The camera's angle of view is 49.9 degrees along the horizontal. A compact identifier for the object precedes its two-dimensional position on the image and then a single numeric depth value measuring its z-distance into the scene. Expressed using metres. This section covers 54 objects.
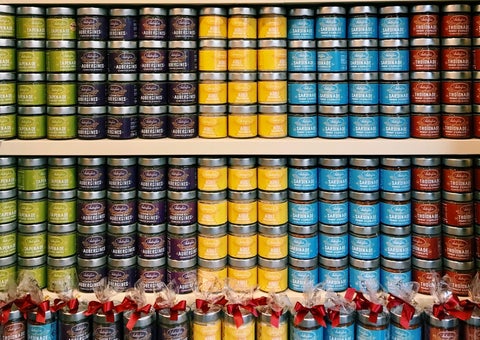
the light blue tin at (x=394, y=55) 1.42
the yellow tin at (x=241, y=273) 1.49
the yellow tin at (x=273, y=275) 1.49
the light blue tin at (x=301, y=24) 1.44
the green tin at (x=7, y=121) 1.43
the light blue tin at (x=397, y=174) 1.45
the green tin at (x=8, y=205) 1.44
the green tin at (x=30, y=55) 1.42
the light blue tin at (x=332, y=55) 1.44
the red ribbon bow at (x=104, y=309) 1.36
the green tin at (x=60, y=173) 1.46
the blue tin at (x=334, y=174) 1.47
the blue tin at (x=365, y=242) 1.47
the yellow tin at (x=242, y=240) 1.48
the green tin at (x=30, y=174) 1.45
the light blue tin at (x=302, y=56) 1.44
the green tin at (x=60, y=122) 1.44
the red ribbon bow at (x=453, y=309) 1.32
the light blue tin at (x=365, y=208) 1.46
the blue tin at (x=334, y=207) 1.47
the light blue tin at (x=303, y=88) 1.45
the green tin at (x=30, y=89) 1.44
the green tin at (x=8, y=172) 1.44
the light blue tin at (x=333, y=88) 1.45
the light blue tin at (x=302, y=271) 1.49
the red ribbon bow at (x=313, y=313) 1.35
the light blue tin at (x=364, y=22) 1.42
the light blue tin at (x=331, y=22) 1.43
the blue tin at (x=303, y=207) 1.48
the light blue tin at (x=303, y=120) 1.46
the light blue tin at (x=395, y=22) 1.42
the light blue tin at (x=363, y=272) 1.48
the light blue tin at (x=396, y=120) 1.44
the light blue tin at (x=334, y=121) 1.45
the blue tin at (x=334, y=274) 1.49
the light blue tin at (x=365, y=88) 1.44
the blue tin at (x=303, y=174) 1.47
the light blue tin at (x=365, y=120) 1.45
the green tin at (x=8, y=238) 1.45
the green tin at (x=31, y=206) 1.46
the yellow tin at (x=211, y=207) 1.47
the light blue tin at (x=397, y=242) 1.47
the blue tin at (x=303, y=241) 1.48
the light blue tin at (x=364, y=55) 1.43
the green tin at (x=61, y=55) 1.42
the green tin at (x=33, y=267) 1.47
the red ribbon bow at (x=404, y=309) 1.33
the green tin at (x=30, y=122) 1.44
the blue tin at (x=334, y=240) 1.48
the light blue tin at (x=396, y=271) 1.47
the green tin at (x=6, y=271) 1.45
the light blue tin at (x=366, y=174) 1.46
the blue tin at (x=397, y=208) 1.46
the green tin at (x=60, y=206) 1.46
